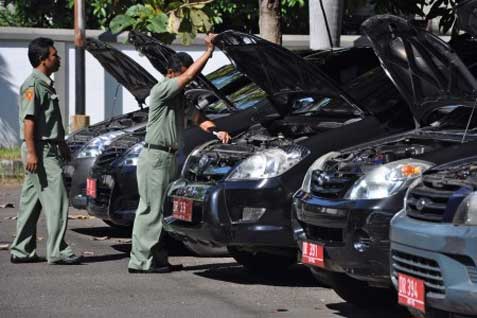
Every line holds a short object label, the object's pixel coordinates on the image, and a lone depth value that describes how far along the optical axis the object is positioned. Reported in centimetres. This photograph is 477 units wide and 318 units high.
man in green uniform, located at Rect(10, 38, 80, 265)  1898
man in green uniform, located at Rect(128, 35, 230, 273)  1822
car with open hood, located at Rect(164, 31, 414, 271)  1647
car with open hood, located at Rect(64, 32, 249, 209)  2123
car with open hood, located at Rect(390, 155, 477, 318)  1127
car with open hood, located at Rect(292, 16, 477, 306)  1367
